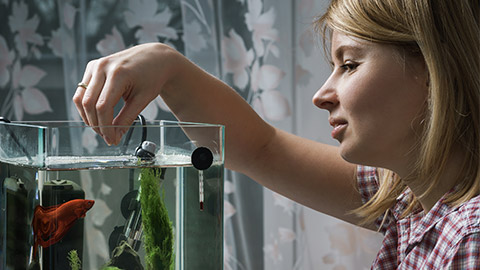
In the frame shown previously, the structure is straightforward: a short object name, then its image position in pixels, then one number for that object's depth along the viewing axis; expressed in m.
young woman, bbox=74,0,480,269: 0.84
